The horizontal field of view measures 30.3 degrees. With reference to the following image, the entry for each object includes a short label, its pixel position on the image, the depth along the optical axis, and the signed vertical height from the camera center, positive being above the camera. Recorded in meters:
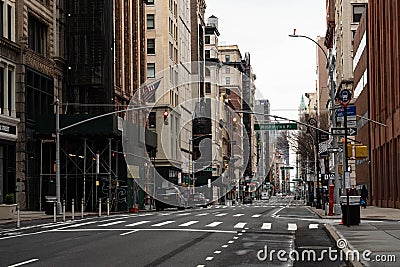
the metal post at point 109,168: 56.94 -0.81
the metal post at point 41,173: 56.67 -1.10
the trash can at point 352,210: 29.36 -2.16
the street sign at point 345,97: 33.30 +2.68
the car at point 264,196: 167.02 -8.94
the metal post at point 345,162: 29.11 -0.25
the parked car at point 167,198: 62.84 -3.50
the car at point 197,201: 72.85 -4.38
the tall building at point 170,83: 89.06 +9.95
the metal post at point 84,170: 55.26 -0.92
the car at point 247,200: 112.39 -6.60
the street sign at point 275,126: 46.54 +1.95
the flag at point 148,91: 80.25 +7.30
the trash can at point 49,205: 47.38 -3.06
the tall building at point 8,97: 50.72 +4.37
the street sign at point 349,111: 40.44 +2.55
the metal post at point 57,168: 46.28 -0.61
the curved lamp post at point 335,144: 43.22 +0.69
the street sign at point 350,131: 37.62 +1.28
